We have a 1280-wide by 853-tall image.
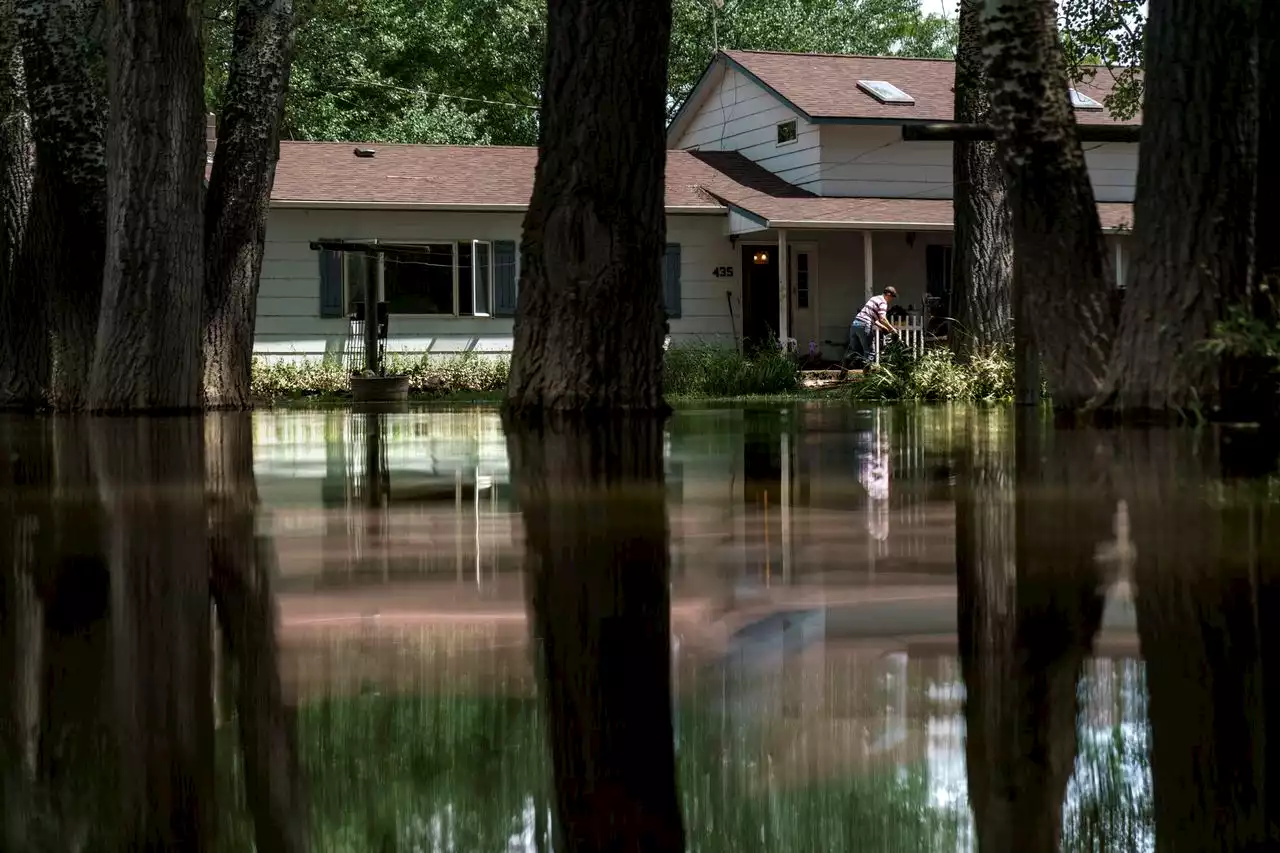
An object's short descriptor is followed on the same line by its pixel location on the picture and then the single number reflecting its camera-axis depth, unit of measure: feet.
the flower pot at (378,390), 79.77
